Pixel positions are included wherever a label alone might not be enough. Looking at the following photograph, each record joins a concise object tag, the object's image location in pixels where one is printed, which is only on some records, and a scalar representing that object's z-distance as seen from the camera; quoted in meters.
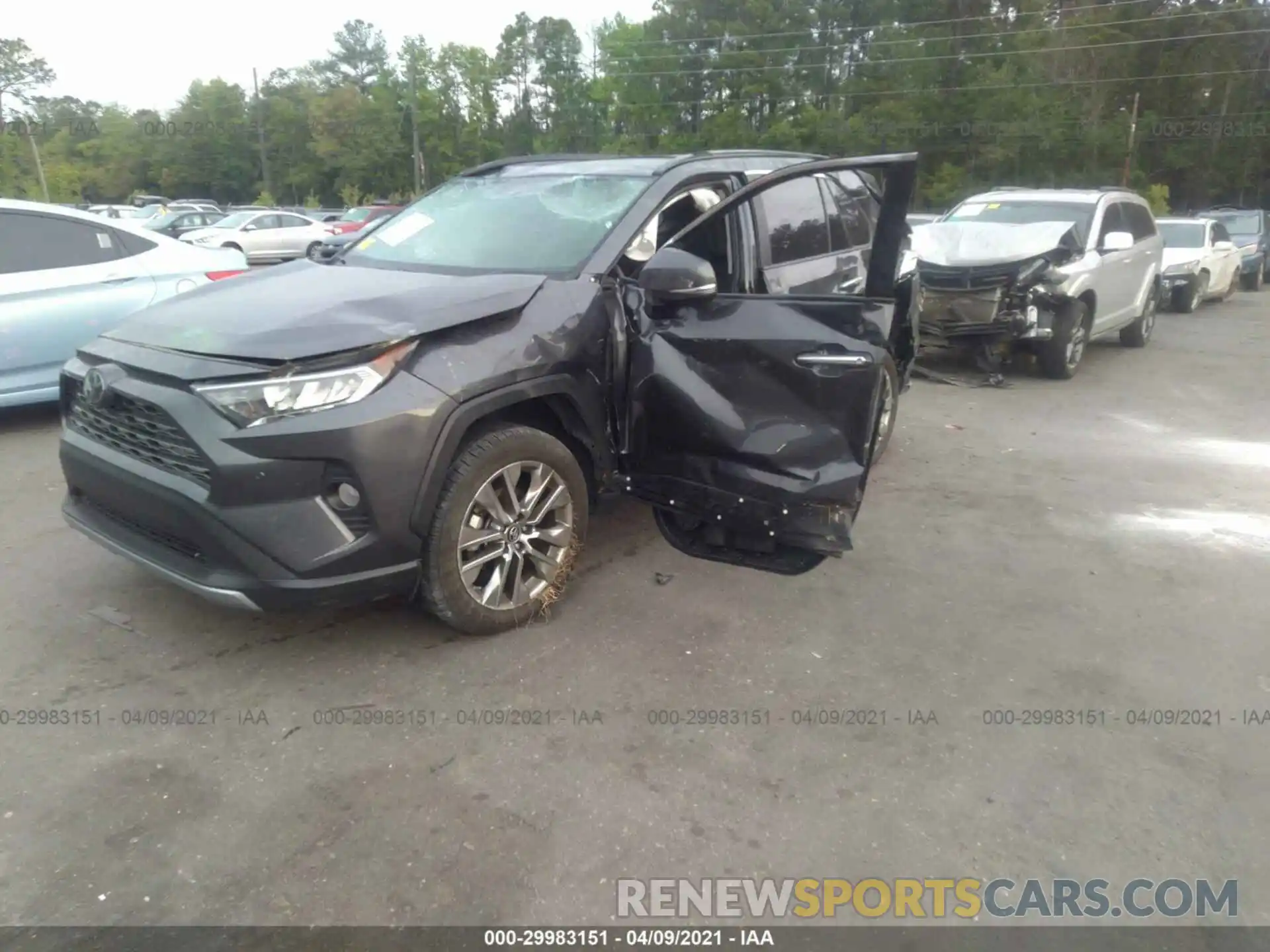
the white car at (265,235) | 21.94
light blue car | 6.30
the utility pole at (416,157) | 50.46
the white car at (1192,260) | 15.42
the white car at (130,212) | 28.35
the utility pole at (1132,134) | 36.22
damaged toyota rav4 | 3.13
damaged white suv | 8.66
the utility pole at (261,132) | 60.85
